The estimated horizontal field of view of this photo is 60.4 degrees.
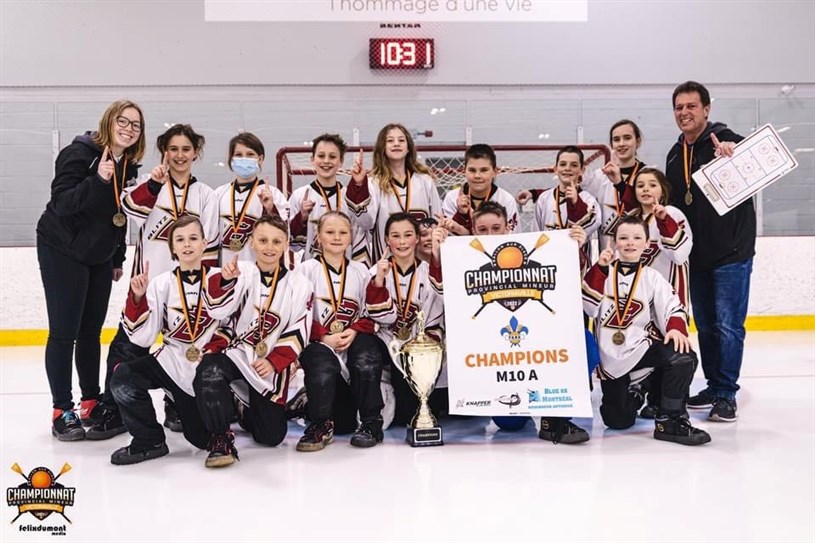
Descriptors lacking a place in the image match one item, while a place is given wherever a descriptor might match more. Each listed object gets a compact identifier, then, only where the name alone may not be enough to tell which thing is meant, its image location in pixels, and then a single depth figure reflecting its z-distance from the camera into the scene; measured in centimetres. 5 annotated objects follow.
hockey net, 551
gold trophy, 297
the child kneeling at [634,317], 302
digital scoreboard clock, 756
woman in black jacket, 317
